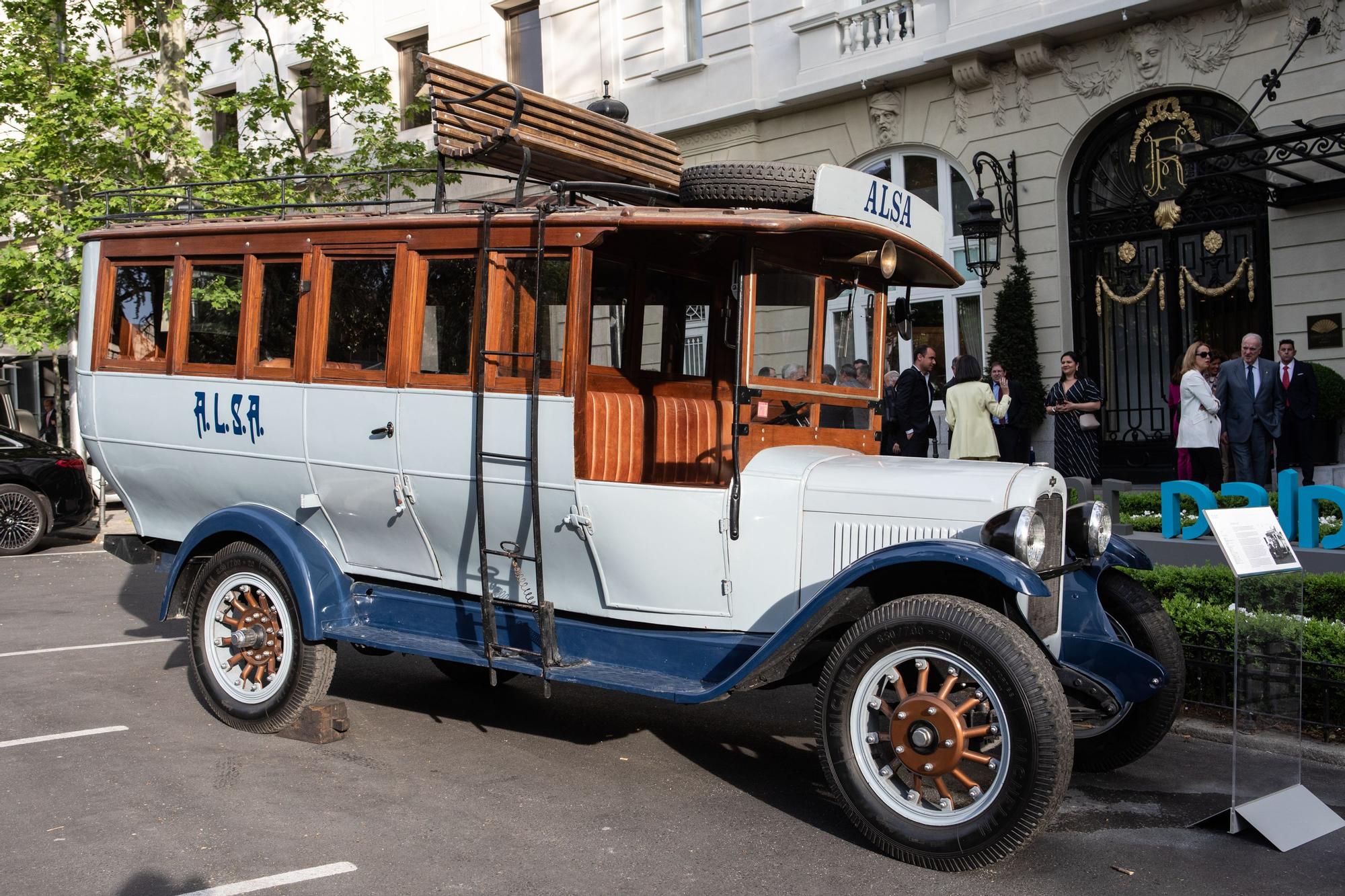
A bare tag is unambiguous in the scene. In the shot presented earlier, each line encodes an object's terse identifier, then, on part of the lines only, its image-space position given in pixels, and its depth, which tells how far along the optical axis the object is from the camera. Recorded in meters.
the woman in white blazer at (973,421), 12.35
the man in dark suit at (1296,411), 12.73
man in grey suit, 12.69
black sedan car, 14.52
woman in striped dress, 13.57
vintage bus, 4.49
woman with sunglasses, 12.53
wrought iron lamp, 14.54
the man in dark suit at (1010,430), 14.01
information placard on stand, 4.71
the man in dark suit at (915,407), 13.23
